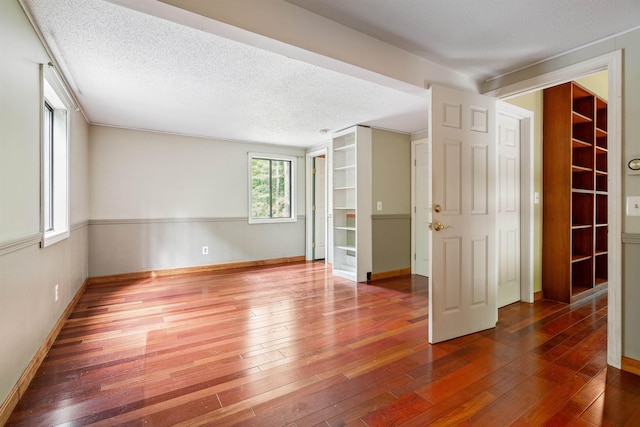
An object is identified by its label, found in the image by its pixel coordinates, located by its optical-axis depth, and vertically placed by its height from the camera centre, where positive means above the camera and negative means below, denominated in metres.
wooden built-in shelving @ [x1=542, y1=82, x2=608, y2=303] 3.34 +0.24
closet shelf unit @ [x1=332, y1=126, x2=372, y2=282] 4.48 +0.16
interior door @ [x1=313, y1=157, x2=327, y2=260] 6.12 +0.08
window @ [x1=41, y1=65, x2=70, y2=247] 2.66 +0.49
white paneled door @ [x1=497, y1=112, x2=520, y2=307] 3.17 +0.05
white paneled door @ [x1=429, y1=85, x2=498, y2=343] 2.37 -0.02
